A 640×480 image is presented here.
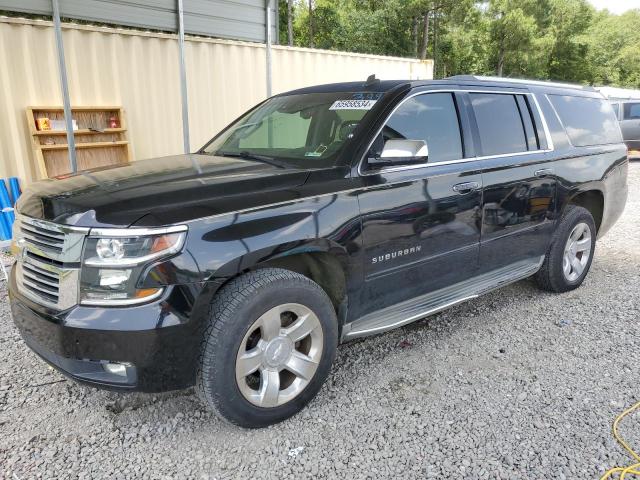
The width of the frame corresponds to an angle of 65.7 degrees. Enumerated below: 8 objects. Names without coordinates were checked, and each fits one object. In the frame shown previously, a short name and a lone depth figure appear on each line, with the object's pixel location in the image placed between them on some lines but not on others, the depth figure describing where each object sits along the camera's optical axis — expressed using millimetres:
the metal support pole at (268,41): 8398
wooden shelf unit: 6723
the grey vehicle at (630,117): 15742
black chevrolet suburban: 2242
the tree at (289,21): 29219
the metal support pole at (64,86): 6281
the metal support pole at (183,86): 7363
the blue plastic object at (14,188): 6332
